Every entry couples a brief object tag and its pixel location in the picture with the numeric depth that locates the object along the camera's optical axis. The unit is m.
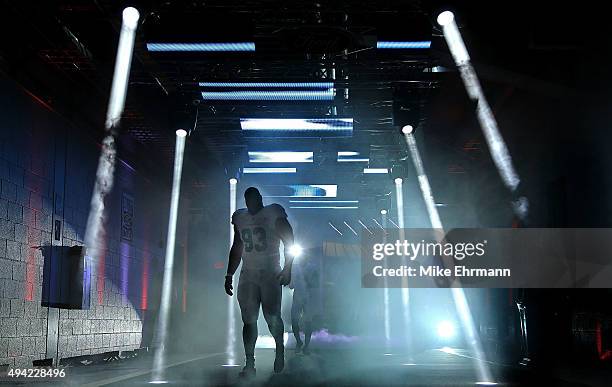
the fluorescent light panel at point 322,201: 21.81
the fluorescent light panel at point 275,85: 11.18
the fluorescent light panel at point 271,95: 11.62
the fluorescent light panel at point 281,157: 16.48
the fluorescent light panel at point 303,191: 19.83
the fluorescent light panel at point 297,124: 13.55
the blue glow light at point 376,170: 18.17
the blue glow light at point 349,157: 16.31
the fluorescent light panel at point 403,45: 8.84
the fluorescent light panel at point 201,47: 8.88
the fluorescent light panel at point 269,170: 18.25
